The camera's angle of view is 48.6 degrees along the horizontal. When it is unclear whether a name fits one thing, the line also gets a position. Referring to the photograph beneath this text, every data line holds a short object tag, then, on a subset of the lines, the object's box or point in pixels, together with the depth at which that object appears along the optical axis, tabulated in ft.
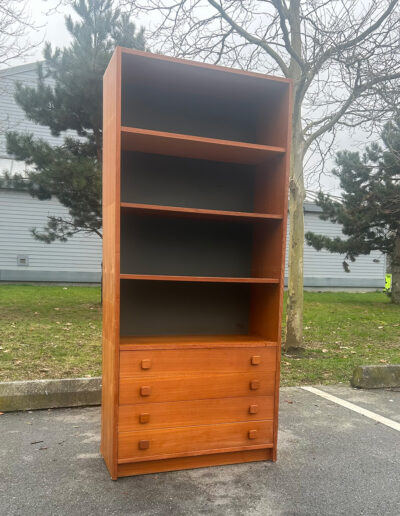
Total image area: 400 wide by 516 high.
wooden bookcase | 9.31
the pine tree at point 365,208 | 45.65
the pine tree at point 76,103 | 29.12
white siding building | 48.47
